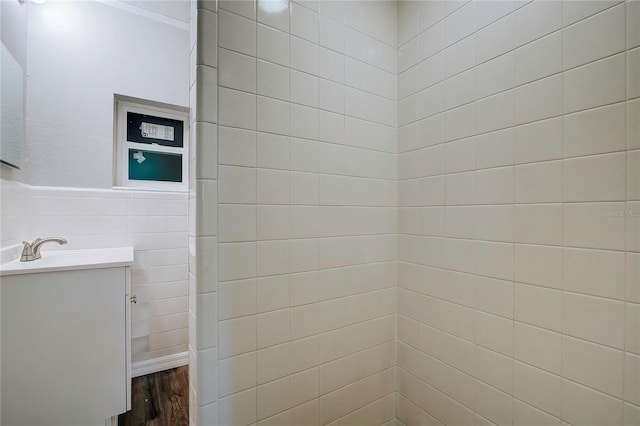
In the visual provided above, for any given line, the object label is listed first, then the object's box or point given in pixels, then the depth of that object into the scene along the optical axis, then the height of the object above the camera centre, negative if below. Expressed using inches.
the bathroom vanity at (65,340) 50.8 -25.2
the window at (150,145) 86.8 +22.4
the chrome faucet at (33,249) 58.5 -7.9
